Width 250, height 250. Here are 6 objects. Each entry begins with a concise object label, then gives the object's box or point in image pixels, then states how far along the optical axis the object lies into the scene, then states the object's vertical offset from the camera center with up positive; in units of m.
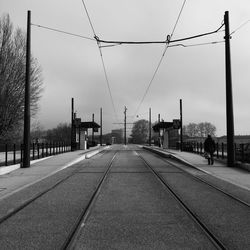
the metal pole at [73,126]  42.09 +2.34
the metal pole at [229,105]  19.61 +2.10
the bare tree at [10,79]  33.23 +5.73
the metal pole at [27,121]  19.03 +1.28
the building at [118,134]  145.50 +5.32
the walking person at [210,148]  20.85 +0.02
